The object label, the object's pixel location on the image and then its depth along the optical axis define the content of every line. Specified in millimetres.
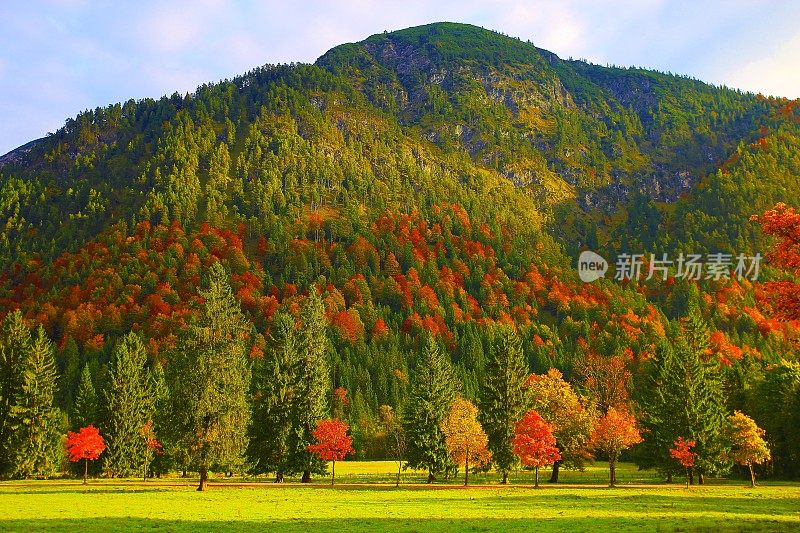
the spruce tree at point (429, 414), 80688
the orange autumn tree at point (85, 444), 77250
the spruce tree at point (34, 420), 77562
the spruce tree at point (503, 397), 78812
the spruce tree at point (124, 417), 83375
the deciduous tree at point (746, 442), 72688
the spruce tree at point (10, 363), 77562
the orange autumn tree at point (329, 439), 74312
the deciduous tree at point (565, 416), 83562
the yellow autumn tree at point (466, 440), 74312
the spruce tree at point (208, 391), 59094
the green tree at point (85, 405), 87750
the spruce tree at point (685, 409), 74812
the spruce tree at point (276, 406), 77206
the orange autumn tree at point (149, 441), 86812
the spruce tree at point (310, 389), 76312
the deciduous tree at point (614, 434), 77000
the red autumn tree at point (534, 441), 72312
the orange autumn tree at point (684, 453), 70750
